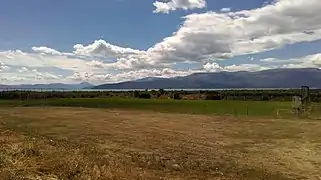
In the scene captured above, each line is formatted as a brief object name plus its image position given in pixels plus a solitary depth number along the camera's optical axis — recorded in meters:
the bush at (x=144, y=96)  96.27
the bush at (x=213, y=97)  89.19
